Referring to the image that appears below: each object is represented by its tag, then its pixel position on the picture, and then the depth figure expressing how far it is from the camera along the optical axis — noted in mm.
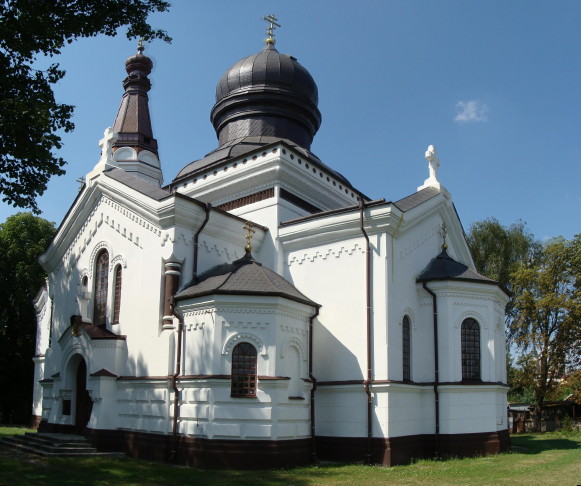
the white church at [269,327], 14344
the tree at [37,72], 11984
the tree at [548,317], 28859
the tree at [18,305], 29500
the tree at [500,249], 33031
